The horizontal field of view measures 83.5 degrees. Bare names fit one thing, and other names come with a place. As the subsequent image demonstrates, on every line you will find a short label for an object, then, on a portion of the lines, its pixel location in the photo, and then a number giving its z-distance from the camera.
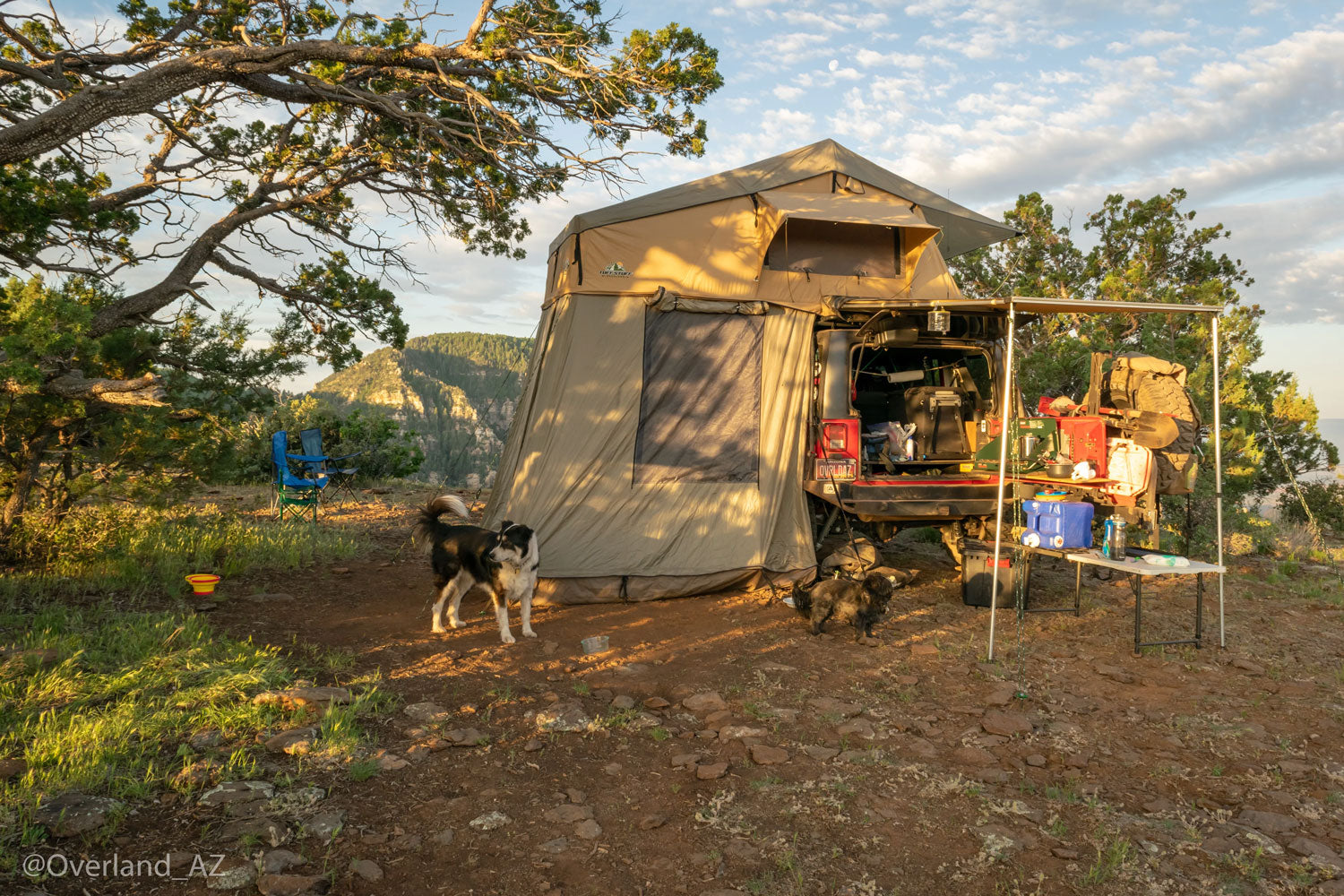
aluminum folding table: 4.86
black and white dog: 5.39
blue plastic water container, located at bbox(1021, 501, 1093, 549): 5.42
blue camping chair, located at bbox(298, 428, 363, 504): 9.66
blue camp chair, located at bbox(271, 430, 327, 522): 8.91
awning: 4.89
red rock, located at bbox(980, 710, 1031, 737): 3.96
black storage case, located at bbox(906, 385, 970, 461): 7.65
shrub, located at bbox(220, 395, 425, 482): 13.15
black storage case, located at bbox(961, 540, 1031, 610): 6.33
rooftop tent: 6.54
